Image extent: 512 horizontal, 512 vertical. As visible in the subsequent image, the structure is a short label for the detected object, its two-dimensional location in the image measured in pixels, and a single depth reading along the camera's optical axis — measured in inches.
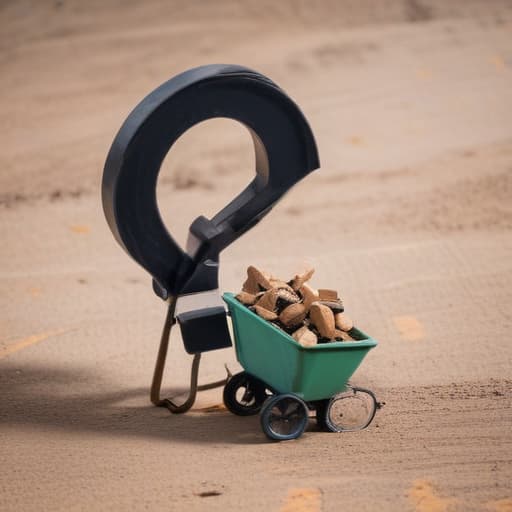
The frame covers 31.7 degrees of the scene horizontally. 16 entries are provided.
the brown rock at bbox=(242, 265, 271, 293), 149.6
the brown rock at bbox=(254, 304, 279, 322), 140.9
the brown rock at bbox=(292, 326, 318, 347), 134.3
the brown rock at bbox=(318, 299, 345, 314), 144.3
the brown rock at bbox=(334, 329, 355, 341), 141.0
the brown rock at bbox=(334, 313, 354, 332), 143.1
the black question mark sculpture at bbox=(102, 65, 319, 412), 141.1
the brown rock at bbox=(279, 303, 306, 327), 140.6
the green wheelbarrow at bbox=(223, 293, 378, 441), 136.2
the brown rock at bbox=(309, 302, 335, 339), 138.9
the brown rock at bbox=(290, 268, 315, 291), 150.6
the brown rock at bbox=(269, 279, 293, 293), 147.0
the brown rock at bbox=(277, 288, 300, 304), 143.5
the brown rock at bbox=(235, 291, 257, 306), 146.6
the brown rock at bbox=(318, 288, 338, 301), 146.9
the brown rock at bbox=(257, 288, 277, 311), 142.6
